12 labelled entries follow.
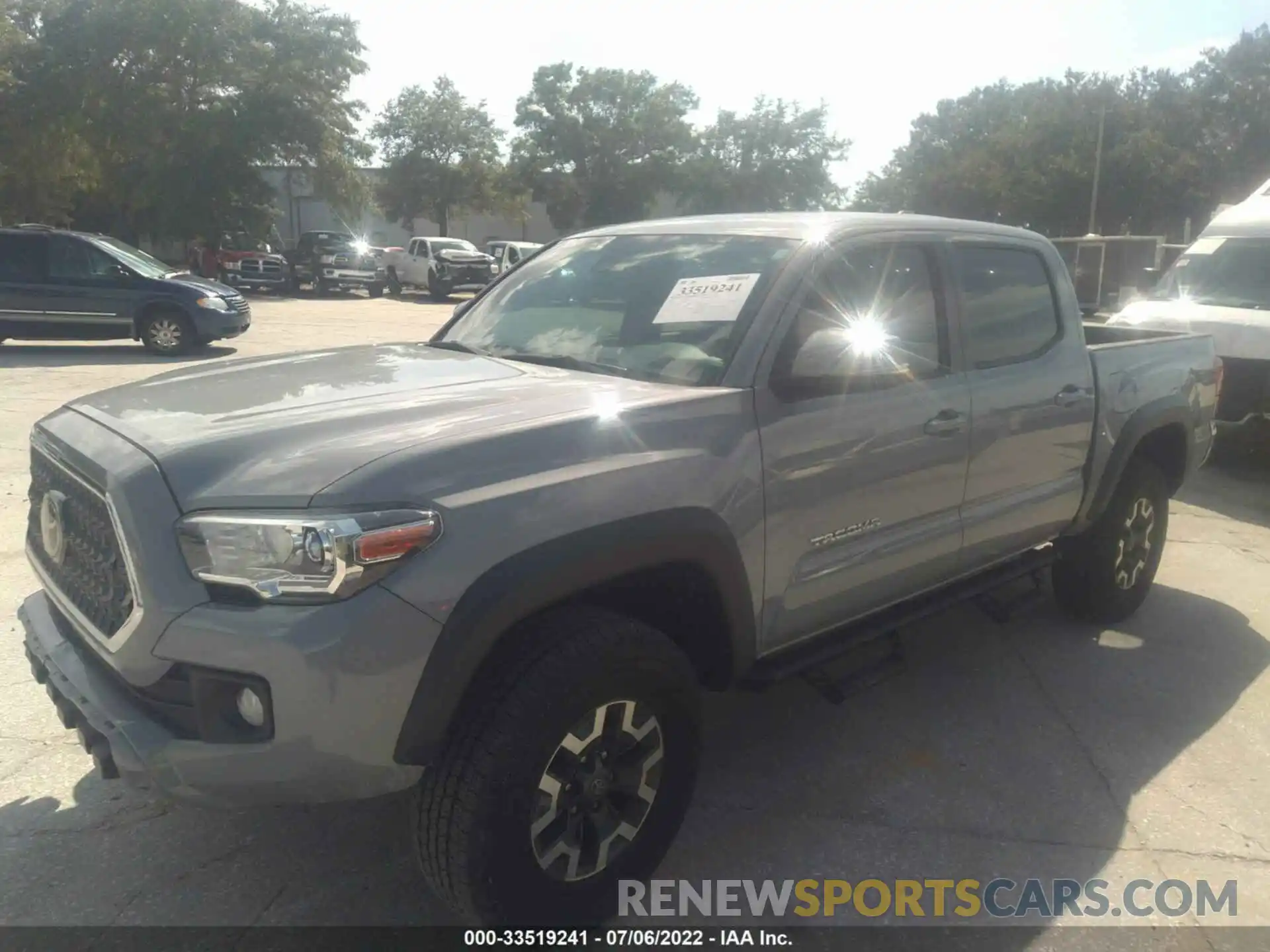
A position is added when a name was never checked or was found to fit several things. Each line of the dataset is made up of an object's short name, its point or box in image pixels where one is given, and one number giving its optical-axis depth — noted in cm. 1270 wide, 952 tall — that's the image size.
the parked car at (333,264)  3089
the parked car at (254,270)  3073
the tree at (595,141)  5319
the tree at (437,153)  4825
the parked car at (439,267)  3105
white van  814
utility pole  4141
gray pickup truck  224
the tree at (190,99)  2922
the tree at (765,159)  5578
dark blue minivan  1397
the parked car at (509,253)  3100
